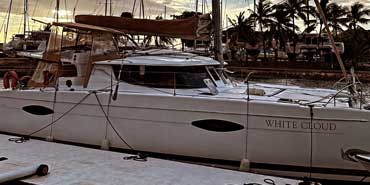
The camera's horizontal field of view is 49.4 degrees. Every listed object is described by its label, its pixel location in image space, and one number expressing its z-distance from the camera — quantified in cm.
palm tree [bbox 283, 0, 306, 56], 4706
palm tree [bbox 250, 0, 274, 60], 4681
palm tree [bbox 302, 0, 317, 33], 4527
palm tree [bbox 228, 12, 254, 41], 4775
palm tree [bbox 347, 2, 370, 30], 4847
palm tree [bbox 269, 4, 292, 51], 4719
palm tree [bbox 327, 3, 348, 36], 4688
